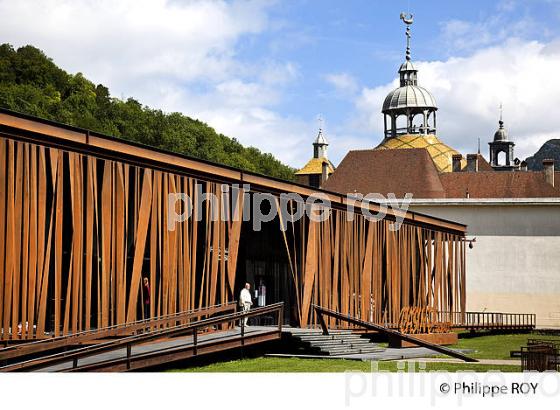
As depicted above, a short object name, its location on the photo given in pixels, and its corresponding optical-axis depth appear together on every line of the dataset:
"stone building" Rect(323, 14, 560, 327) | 52.25
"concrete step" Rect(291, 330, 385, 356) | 24.36
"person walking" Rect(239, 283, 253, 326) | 26.37
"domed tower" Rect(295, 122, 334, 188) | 105.56
